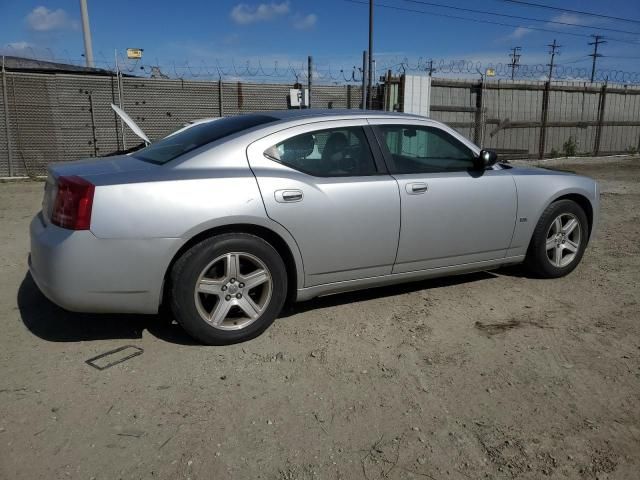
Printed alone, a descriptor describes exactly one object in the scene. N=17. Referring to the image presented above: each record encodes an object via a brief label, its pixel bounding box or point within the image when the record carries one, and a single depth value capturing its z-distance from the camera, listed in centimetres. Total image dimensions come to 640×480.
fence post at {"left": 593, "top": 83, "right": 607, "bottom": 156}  1831
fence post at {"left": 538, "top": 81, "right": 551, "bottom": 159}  1691
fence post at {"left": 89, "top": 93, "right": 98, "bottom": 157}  1201
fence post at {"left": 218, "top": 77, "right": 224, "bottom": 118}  1298
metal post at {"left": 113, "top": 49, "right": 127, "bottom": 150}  1207
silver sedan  329
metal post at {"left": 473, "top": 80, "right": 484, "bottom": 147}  1571
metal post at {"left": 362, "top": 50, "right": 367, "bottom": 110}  1260
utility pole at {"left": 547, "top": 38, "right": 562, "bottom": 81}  1647
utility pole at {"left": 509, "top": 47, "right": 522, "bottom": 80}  5650
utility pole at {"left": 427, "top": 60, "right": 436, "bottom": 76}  1492
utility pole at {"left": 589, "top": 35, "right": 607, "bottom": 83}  5875
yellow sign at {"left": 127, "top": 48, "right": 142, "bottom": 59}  1294
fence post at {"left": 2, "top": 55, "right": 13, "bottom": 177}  1112
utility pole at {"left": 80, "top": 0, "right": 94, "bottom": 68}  1589
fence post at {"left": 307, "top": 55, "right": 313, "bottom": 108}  1340
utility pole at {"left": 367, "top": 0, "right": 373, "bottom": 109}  1332
